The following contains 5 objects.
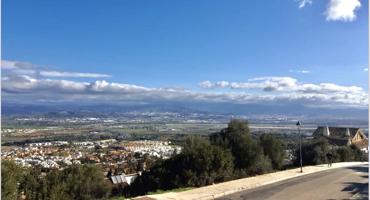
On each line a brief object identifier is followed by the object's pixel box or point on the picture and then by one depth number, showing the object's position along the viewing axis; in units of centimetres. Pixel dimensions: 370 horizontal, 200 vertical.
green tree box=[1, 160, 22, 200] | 1288
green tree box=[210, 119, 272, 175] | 2027
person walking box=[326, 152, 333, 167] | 3103
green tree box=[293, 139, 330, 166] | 3081
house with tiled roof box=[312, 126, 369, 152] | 5345
